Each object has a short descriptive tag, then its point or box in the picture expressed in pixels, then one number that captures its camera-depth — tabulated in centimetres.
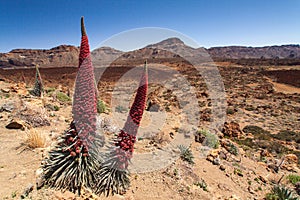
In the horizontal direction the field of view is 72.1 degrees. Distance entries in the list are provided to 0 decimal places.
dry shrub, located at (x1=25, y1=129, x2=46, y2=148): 443
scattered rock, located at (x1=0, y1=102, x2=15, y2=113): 674
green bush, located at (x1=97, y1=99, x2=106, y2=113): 827
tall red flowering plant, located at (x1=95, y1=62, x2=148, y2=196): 288
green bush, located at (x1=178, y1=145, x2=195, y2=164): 531
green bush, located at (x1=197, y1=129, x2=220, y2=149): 695
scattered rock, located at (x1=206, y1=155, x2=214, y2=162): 582
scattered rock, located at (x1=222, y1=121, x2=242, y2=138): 1033
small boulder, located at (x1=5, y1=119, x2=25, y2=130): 553
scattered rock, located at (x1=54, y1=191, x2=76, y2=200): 274
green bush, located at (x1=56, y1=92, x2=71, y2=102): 969
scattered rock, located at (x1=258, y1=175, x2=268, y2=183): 559
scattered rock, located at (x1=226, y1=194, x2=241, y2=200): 420
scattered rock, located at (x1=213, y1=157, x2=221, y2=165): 566
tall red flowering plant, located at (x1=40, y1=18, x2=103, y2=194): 264
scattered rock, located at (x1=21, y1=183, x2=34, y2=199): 288
